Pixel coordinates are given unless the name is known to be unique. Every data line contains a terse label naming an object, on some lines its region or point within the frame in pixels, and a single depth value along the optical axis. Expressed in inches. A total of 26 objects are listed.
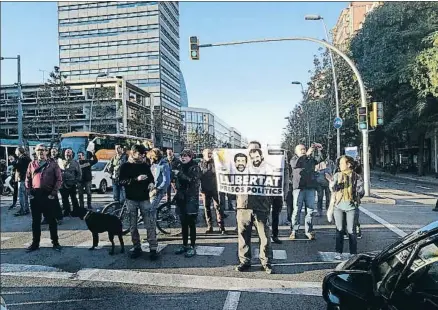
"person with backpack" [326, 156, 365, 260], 281.4
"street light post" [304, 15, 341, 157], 827.4
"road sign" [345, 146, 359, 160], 606.1
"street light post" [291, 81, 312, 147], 1633.9
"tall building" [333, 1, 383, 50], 3245.6
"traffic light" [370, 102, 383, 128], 633.0
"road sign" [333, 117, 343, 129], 837.2
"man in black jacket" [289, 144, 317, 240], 346.9
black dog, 302.8
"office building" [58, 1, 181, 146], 3747.5
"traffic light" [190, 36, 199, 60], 641.1
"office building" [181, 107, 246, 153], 3769.2
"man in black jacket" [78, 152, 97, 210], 484.4
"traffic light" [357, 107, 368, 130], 649.0
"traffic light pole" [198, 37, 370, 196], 614.9
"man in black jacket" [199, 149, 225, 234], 369.1
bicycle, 371.9
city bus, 995.3
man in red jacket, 313.1
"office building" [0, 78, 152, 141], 1851.6
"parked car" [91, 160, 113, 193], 776.9
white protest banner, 256.8
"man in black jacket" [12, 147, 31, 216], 472.7
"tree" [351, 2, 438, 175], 1222.3
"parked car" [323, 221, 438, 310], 114.7
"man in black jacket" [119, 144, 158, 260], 284.5
